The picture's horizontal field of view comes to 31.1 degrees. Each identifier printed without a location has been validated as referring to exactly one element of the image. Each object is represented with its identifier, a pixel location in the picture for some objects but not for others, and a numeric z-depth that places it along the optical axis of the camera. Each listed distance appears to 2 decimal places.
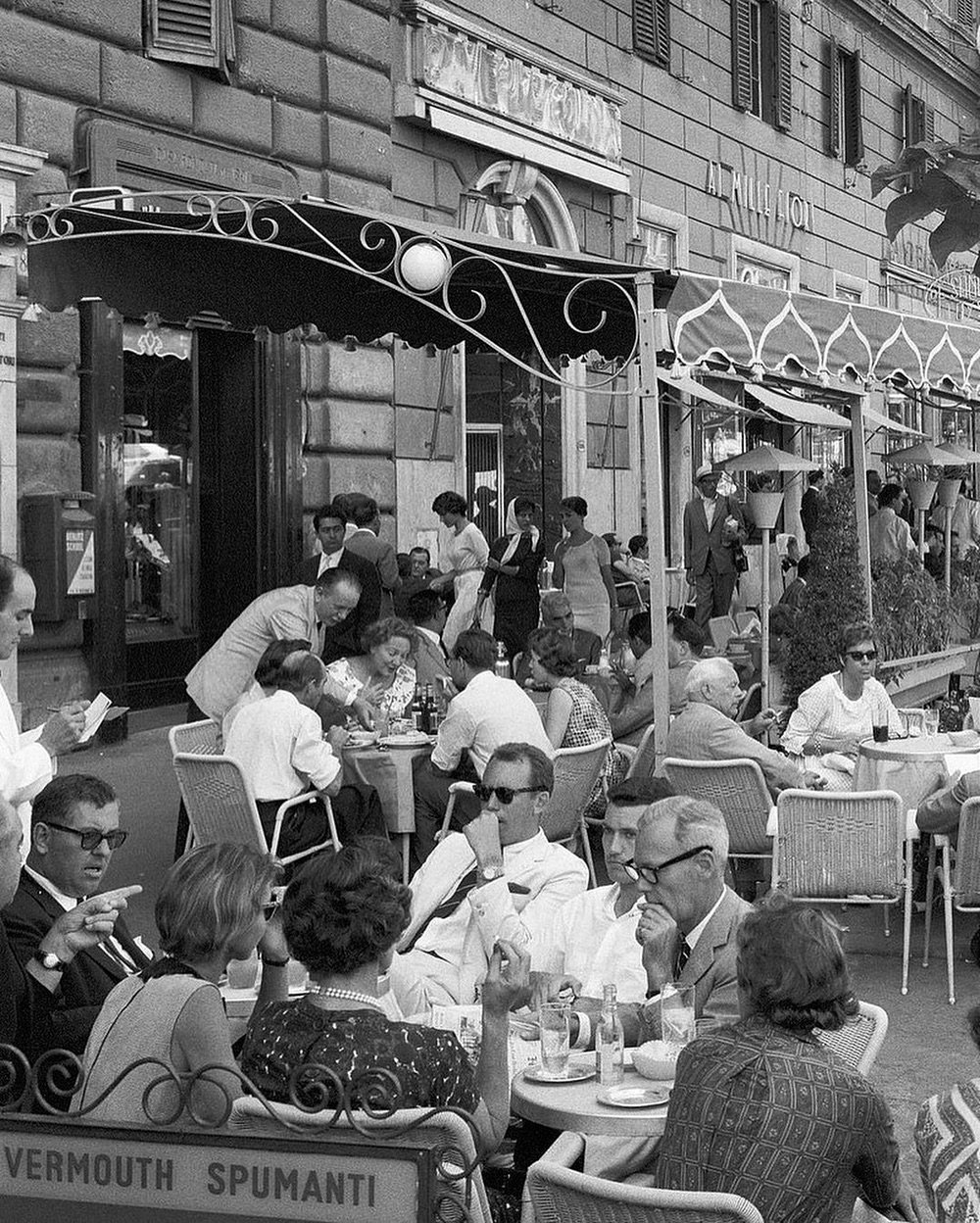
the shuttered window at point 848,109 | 27.22
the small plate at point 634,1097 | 3.66
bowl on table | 3.82
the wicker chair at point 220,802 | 7.21
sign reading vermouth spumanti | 2.68
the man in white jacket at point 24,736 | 4.98
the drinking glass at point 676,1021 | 3.89
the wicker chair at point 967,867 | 6.62
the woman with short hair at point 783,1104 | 3.09
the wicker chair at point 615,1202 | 2.80
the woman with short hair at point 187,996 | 3.35
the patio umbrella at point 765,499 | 10.97
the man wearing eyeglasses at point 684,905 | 4.28
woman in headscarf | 13.38
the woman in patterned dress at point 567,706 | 8.29
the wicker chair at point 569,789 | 7.75
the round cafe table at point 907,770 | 7.78
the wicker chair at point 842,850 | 6.82
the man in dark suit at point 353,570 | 9.88
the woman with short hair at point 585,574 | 13.55
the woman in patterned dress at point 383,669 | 8.95
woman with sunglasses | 8.63
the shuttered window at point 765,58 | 23.44
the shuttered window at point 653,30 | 20.05
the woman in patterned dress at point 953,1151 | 2.92
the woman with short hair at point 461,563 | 13.36
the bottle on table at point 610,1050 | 3.84
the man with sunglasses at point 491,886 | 5.05
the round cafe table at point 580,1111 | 3.59
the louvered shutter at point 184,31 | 11.67
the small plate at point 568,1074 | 3.84
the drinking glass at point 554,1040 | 3.89
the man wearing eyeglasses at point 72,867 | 4.25
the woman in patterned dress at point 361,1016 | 3.36
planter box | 11.62
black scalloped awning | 7.65
